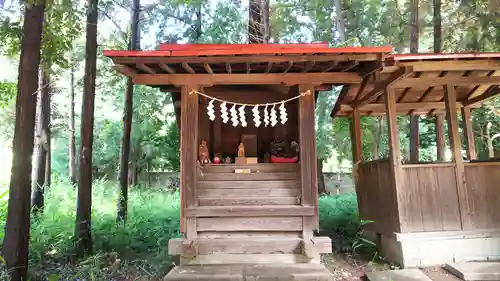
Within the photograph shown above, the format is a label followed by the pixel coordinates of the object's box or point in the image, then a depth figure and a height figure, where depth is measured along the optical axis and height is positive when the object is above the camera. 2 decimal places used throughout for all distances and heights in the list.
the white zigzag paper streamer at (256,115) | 6.09 +1.18
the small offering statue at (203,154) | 6.49 +0.54
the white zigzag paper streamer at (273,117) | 6.24 +1.17
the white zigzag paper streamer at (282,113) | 6.20 +1.23
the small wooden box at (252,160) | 6.51 +0.39
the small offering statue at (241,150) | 6.80 +0.62
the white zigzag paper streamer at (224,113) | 6.04 +1.23
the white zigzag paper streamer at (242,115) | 6.13 +1.21
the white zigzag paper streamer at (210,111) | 6.06 +1.28
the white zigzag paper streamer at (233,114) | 6.17 +1.23
